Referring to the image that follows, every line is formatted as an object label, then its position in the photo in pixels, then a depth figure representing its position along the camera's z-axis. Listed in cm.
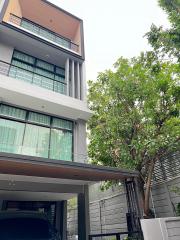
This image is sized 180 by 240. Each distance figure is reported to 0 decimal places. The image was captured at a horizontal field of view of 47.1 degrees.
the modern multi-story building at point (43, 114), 598
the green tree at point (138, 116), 700
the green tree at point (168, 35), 873
